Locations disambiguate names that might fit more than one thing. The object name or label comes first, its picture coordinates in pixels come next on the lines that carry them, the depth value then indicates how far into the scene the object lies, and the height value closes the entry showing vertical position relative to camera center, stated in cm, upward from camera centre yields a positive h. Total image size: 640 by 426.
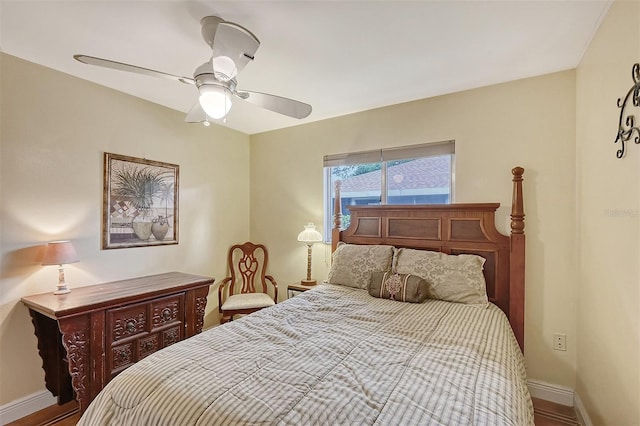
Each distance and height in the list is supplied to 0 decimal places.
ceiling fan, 143 +76
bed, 96 -63
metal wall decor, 121 +44
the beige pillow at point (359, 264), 249 -43
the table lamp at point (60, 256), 203 -31
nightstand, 310 -79
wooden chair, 350 -77
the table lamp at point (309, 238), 313 -25
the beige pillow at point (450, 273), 210 -44
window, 268 +40
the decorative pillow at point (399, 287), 211 -53
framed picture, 252 +10
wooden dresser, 190 -83
